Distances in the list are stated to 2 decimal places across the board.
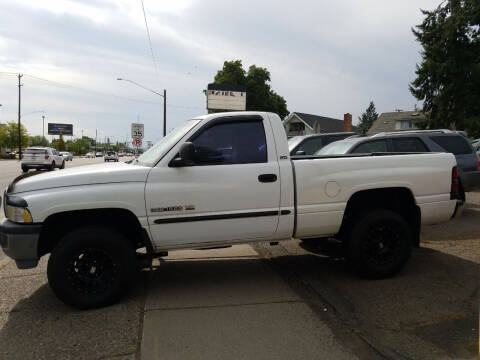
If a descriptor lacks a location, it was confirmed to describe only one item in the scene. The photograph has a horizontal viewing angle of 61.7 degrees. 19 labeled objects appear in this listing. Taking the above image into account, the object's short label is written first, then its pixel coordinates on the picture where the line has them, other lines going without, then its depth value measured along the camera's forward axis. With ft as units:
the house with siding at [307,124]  169.89
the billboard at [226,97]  120.93
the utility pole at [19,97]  179.30
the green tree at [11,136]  223.71
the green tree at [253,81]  161.68
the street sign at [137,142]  71.77
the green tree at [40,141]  369.16
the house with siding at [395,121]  183.62
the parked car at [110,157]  172.08
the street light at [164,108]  99.71
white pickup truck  12.50
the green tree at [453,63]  84.07
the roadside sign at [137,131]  70.76
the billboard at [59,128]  448.65
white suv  80.84
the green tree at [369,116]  374.51
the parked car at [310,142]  38.36
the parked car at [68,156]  186.29
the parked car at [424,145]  27.27
